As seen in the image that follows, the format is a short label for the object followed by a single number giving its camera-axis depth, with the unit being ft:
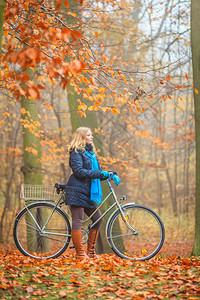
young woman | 30.25
